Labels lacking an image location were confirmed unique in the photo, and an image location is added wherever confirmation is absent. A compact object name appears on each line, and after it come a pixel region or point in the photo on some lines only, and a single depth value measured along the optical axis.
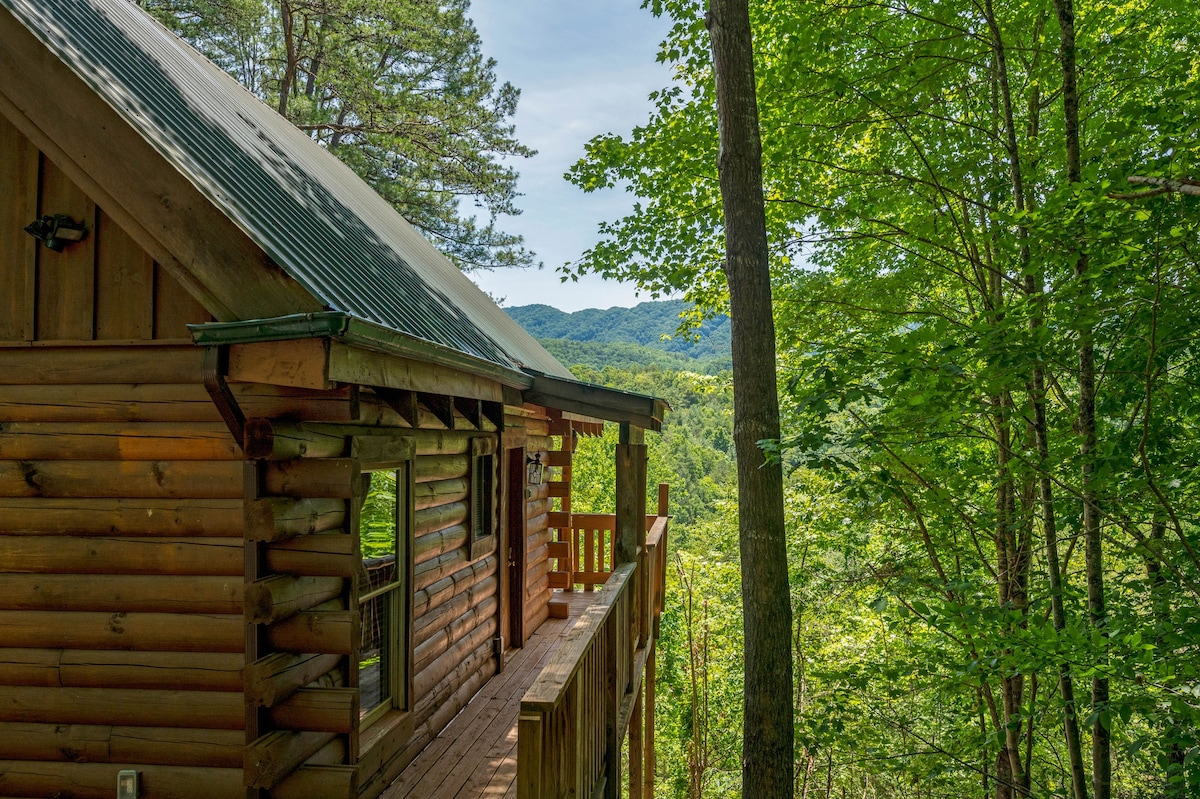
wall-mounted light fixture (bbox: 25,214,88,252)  3.90
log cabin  3.52
